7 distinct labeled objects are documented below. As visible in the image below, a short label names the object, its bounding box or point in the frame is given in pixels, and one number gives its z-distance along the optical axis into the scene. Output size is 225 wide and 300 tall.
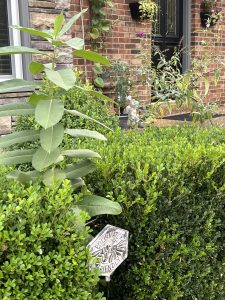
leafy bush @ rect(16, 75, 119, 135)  3.33
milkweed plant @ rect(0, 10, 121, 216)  1.78
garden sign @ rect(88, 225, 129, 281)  1.80
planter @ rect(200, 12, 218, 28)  8.02
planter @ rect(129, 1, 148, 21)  6.62
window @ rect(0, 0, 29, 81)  4.75
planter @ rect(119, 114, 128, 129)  5.63
